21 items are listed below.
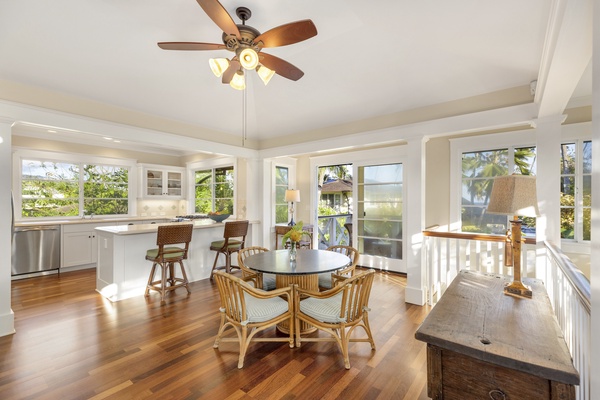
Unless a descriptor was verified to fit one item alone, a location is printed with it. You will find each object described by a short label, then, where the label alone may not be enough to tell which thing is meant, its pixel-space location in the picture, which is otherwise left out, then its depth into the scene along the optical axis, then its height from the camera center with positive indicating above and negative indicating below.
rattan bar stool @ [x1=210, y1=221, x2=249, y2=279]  4.34 -0.71
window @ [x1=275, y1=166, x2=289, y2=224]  5.93 +0.15
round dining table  2.46 -0.62
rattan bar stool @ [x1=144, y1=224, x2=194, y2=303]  3.56 -0.72
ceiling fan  1.81 +1.16
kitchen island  3.67 -0.83
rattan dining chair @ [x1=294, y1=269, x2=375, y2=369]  2.19 -0.92
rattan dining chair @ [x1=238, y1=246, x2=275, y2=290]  2.85 -0.83
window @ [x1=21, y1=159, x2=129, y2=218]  5.15 +0.22
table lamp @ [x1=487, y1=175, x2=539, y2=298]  1.71 -0.02
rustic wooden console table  0.99 -0.58
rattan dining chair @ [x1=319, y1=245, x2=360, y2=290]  2.94 -0.87
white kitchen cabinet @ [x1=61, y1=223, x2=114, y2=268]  4.95 -0.84
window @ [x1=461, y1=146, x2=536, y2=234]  3.85 +0.34
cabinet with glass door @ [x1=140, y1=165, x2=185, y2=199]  6.62 +0.47
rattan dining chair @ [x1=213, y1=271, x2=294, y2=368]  2.18 -0.92
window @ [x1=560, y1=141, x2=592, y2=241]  3.36 +0.13
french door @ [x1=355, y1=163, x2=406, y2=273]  4.94 -0.29
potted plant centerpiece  2.76 -0.37
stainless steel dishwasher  4.48 -0.82
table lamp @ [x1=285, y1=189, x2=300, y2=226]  5.50 +0.09
